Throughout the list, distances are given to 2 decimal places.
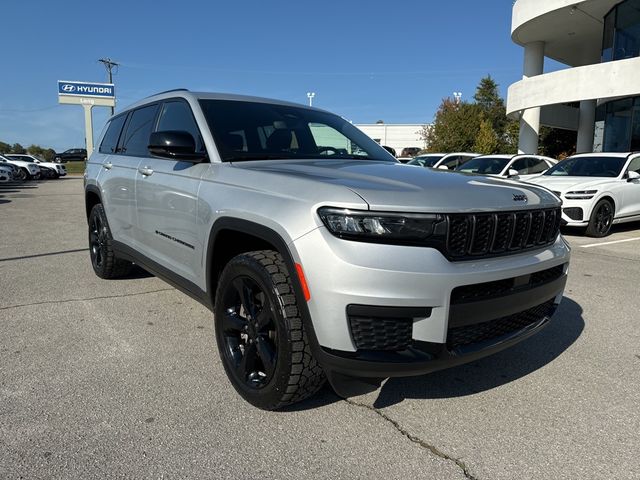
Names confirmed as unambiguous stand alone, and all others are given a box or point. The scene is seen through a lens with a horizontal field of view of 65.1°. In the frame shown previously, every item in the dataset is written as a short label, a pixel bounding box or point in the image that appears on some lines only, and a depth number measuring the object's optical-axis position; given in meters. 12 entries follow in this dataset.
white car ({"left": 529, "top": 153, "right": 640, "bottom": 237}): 8.80
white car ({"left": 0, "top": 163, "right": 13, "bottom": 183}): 24.98
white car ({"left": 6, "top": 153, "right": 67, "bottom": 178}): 30.78
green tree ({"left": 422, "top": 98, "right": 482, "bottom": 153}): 39.25
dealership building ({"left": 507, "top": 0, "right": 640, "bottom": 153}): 16.92
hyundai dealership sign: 41.34
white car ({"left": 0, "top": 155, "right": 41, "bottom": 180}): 28.15
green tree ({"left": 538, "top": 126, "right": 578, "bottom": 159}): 34.81
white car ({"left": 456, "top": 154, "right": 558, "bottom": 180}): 12.91
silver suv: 2.19
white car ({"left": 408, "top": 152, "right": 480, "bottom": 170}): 15.93
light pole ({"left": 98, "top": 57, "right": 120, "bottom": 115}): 50.56
